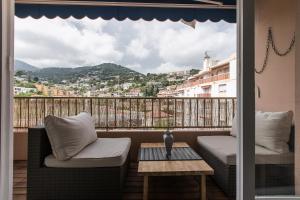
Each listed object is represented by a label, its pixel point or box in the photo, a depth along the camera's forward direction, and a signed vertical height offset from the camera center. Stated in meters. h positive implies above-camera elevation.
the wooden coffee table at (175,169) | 2.40 -0.64
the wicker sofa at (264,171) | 1.62 -0.55
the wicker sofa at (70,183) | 2.54 -0.81
